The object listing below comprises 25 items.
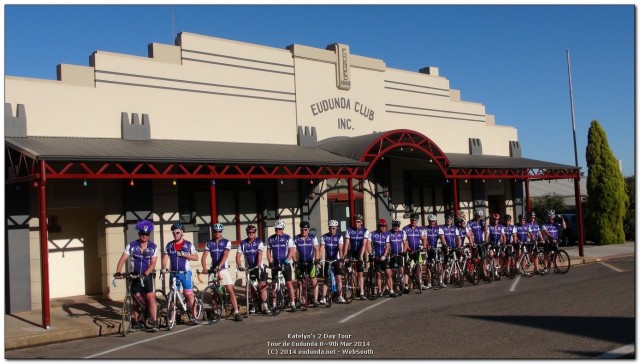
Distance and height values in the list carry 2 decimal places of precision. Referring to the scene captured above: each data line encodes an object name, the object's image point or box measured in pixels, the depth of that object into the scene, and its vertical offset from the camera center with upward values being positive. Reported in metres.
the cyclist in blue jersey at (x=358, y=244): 15.14 -0.45
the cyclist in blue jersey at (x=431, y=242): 16.88 -0.55
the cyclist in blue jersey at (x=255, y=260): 13.48 -0.60
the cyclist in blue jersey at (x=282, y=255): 13.88 -0.56
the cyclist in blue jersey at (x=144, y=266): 12.02 -0.54
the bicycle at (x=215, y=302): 12.96 -1.29
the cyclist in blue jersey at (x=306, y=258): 14.31 -0.65
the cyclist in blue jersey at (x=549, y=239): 19.02 -0.68
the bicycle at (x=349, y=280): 15.10 -1.19
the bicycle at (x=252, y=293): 13.51 -1.25
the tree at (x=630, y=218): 32.69 -0.43
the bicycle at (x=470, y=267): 17.48 -1.21
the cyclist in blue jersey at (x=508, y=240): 18.50 -0.65
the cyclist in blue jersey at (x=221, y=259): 13.01 -0.54
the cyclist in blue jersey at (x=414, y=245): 16.27 -0.58
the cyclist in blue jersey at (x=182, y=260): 12.48 -0.49
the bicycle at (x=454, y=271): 17.00 -1.25
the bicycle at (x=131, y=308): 11.95 -1.24
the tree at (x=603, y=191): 30.44 +0.78
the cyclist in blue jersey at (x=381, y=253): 15.48 -0.68
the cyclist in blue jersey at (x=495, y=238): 18.16 -0.57
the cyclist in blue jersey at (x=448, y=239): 17.12 -0.51
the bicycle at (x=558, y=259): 19.09 -1.23
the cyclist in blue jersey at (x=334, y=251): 14.70 -0.55
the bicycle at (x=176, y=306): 12.26 -1.29
